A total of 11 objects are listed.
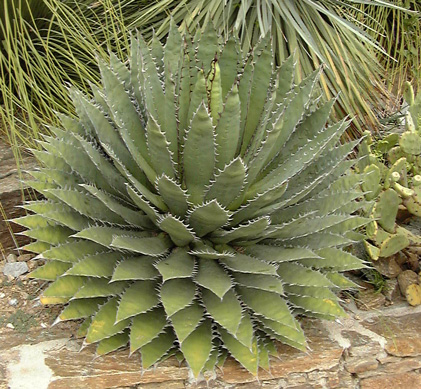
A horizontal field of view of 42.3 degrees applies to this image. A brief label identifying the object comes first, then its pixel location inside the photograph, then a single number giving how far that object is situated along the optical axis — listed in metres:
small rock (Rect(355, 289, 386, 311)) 2.47
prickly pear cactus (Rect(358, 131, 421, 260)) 2.44
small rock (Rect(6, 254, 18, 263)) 2.59
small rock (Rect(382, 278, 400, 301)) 2.52
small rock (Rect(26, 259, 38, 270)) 2.53
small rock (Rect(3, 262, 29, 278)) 2.49
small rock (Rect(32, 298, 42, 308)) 2.31
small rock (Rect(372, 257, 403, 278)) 2.54
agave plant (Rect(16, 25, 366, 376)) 1.82
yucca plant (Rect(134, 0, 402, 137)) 3.26
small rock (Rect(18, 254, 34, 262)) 2.60
